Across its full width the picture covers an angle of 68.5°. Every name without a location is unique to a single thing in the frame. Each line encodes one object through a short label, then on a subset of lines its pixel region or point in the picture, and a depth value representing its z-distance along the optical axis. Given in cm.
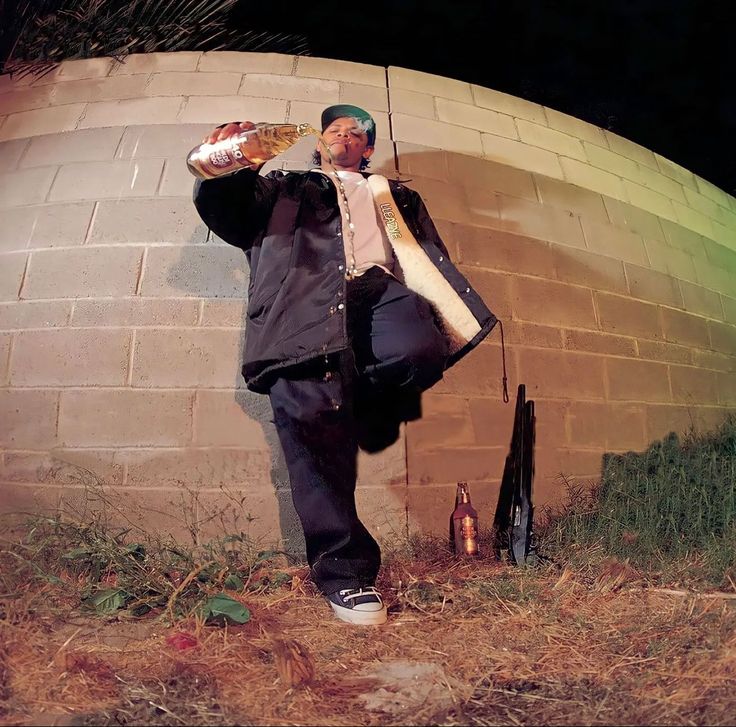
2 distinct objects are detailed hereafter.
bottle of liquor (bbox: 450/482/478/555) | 236
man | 185
